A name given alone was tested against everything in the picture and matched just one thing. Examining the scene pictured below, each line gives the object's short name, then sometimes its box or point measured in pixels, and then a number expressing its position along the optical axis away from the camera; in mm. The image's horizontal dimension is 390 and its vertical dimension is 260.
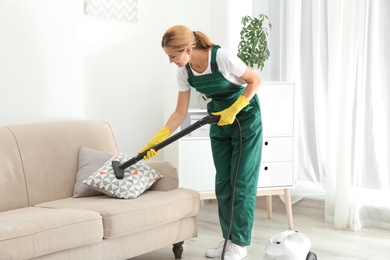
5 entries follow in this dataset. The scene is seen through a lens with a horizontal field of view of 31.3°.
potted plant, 4504
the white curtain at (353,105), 4336
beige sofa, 2926
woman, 3406
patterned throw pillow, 3510
